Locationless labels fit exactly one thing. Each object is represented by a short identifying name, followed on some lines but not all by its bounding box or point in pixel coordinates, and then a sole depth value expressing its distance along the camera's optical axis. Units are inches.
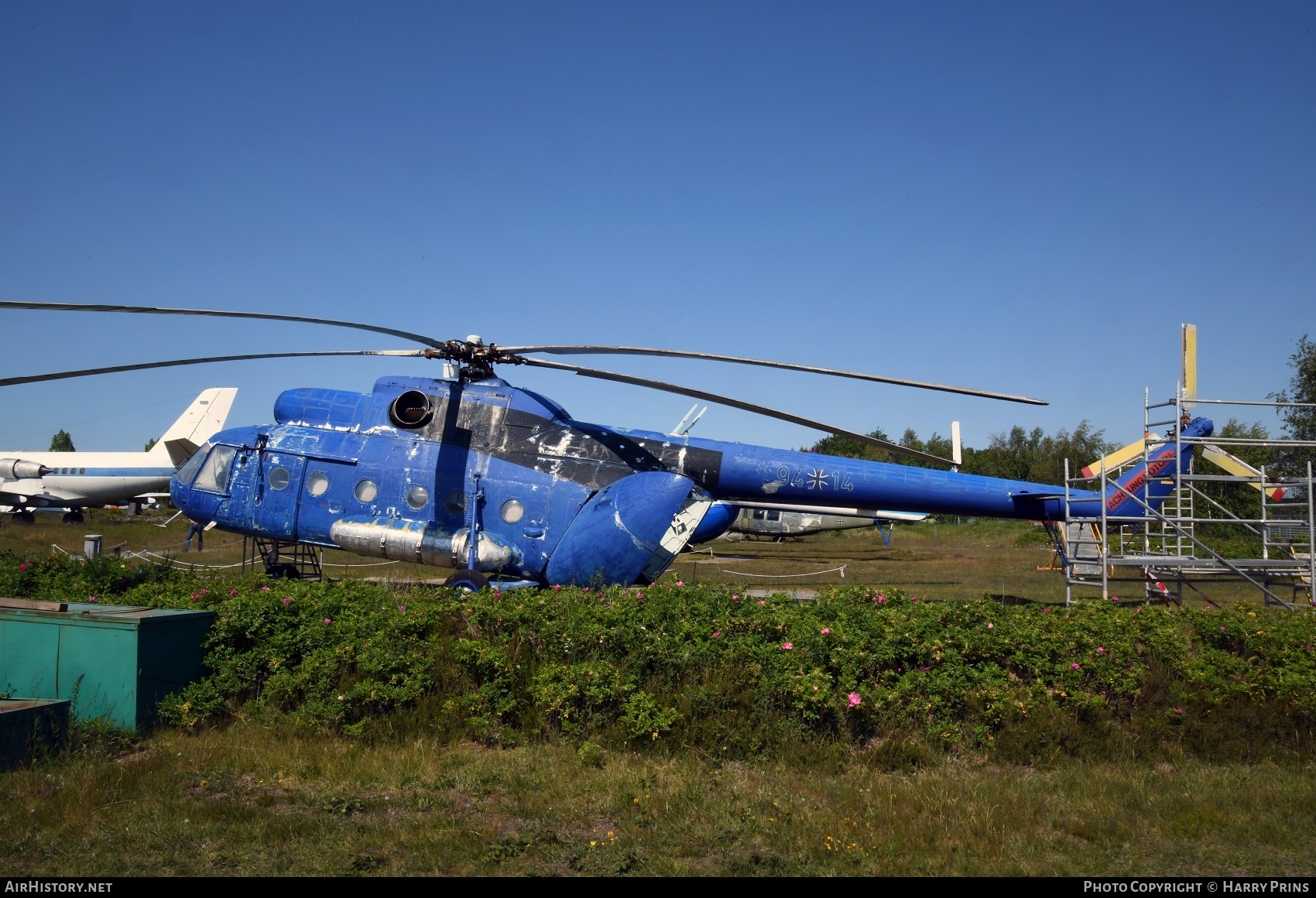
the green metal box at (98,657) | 277.3
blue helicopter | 503.5
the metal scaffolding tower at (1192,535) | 482.0
